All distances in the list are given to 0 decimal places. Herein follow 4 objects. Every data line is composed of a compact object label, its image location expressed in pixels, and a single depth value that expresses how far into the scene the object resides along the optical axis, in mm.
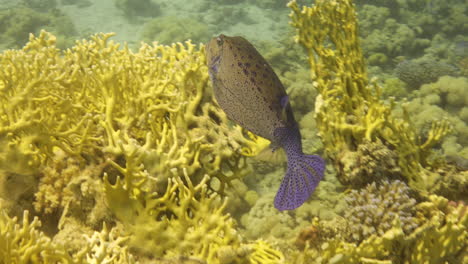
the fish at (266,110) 1992
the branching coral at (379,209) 2516
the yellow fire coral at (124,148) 2127
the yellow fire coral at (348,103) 2877
